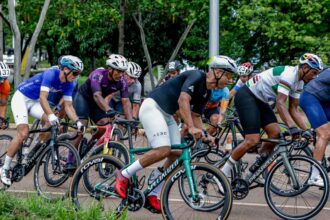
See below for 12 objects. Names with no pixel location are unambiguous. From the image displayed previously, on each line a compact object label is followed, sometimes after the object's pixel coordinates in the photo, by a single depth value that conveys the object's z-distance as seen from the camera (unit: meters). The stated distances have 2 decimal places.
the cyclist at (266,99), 9.02
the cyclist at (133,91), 13.32
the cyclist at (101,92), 10.46
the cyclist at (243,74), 14.33
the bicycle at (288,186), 8.38
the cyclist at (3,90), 10.74
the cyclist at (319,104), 9.78
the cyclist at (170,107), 7.71
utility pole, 18.14
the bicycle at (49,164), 9.39
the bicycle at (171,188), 7.43
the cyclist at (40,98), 9.61
